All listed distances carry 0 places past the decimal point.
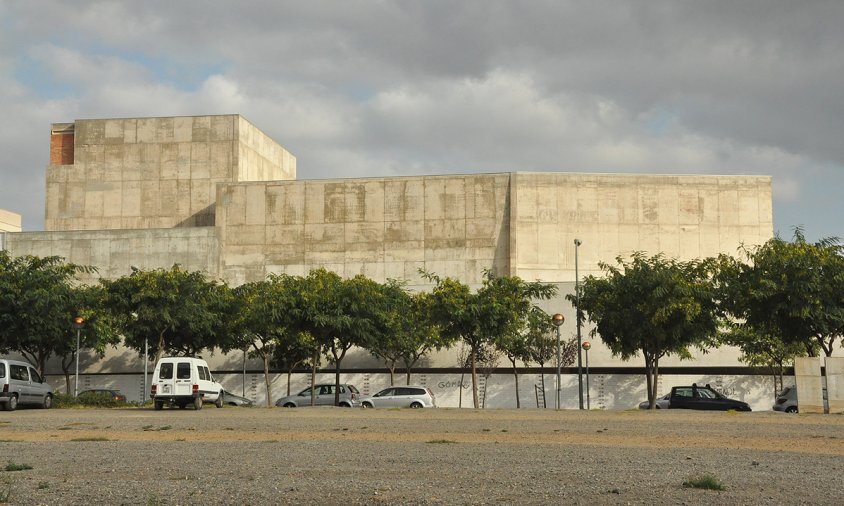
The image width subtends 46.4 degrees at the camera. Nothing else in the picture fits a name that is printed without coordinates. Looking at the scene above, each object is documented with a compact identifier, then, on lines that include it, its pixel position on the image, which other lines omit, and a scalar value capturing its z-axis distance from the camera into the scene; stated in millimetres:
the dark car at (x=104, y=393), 45531
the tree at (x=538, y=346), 53125
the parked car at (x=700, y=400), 40562
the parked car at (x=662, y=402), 45109
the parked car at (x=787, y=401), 40125
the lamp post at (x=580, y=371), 46156
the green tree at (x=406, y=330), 50500
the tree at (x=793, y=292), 38344
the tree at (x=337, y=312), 46344
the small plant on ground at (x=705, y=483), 12616
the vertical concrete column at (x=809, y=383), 33781
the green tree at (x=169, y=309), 50469
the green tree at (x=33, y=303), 47844
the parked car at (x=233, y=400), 48156
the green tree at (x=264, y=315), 46938
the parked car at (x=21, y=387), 35438
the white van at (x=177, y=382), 35812
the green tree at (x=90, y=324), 50969
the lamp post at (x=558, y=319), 43344
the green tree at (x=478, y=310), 46562
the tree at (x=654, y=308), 41344
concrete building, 71562
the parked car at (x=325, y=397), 46400
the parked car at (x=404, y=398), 43938
